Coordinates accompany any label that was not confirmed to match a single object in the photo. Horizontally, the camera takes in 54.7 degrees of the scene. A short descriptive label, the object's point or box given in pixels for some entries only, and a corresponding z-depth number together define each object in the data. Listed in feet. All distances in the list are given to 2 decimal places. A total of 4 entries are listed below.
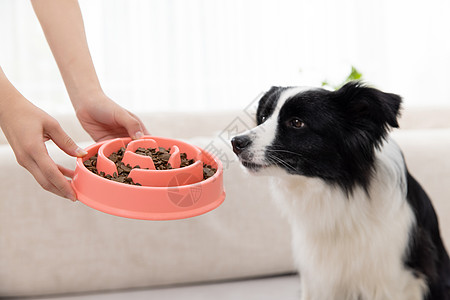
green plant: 9.47
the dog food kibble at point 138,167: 3.70
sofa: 5.92
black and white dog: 4.47
